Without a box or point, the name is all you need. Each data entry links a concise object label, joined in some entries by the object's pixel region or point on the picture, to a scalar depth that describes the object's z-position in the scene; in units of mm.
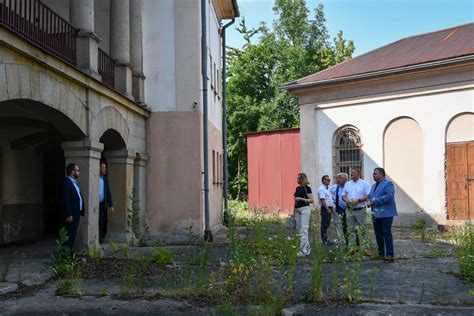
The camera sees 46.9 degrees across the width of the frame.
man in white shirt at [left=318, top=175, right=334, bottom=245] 11150
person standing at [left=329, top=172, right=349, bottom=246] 10945
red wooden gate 23094
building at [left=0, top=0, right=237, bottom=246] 8930
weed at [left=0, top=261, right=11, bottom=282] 7227
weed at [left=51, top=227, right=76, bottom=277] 7781
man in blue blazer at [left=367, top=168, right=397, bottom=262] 9562
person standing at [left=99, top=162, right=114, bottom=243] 10703
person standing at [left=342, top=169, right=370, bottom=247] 10141
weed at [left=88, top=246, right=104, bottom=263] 9273
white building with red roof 16922
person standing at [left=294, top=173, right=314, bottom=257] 10469
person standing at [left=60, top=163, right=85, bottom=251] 8461
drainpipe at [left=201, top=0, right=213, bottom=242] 13711
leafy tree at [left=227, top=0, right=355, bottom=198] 37969
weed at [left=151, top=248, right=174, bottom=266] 9109
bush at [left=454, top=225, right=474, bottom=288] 7684
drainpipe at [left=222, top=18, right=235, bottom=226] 19703
